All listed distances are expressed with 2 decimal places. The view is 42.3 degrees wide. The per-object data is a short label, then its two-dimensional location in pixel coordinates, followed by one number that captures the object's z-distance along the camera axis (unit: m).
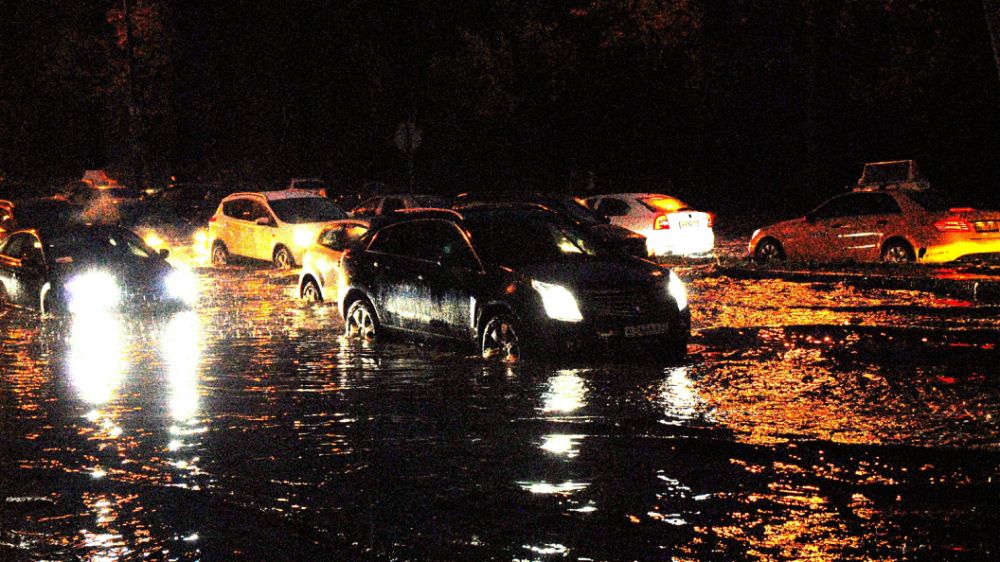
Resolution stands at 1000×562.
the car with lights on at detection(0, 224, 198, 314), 19.14
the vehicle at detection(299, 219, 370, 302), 19.58
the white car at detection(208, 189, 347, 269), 26.88
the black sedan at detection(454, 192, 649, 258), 21.72
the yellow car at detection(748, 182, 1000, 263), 21.02
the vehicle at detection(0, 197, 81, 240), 29.08
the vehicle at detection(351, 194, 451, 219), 30.41
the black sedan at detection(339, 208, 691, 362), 12.46
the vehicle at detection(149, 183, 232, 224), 39.40
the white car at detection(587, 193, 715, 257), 26.44
